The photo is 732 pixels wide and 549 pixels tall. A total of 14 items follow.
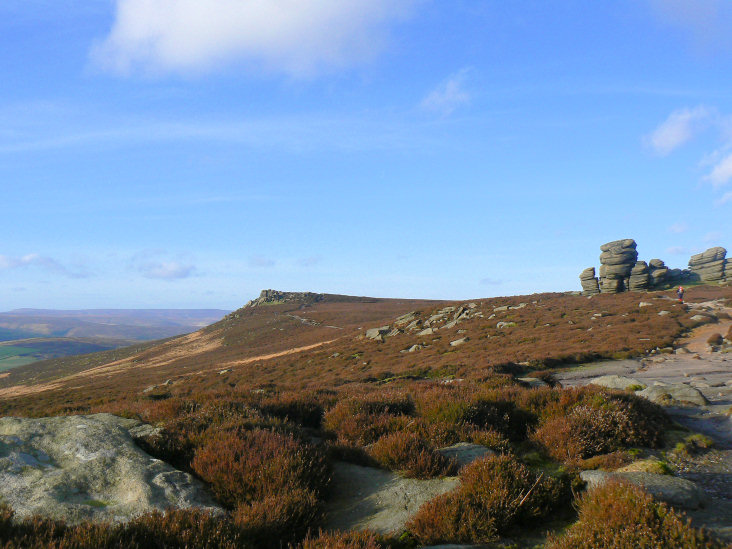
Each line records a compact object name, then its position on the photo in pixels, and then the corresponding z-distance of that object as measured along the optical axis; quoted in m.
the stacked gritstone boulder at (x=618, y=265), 59.25
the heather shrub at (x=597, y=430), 6.99
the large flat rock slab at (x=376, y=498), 5.12
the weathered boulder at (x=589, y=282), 62.03
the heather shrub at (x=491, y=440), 7.17
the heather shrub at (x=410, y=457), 6.09
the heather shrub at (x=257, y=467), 5.48
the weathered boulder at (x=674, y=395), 11.22
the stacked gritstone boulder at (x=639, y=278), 56.59
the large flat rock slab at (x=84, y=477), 5.02
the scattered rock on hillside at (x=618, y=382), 13.10
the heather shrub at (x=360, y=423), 7.88
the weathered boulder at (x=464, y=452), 6.53
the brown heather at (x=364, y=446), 4.33
